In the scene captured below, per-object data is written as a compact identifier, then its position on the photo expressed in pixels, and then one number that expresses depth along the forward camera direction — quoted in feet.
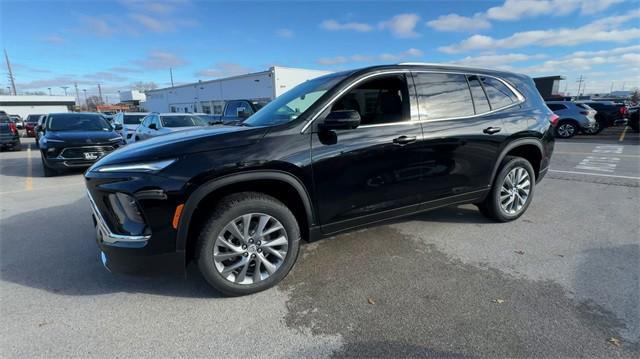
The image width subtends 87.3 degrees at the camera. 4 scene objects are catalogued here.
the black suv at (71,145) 25.85
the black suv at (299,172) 8.09
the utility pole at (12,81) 195.96
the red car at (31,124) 80.80
